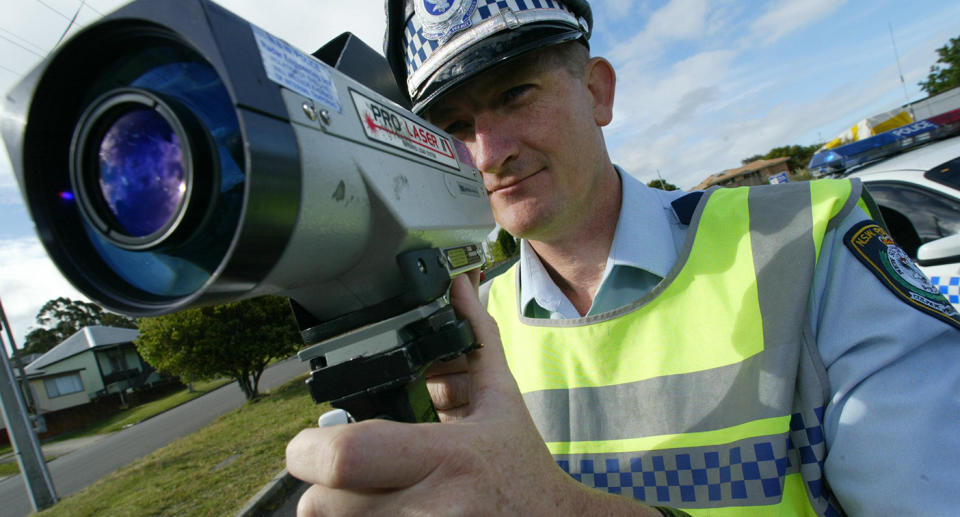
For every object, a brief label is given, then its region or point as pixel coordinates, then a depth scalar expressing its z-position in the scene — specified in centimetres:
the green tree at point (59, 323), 5094
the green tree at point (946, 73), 3166
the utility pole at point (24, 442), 792
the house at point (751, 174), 4162
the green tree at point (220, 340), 1480
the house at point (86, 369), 3278
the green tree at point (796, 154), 4988
